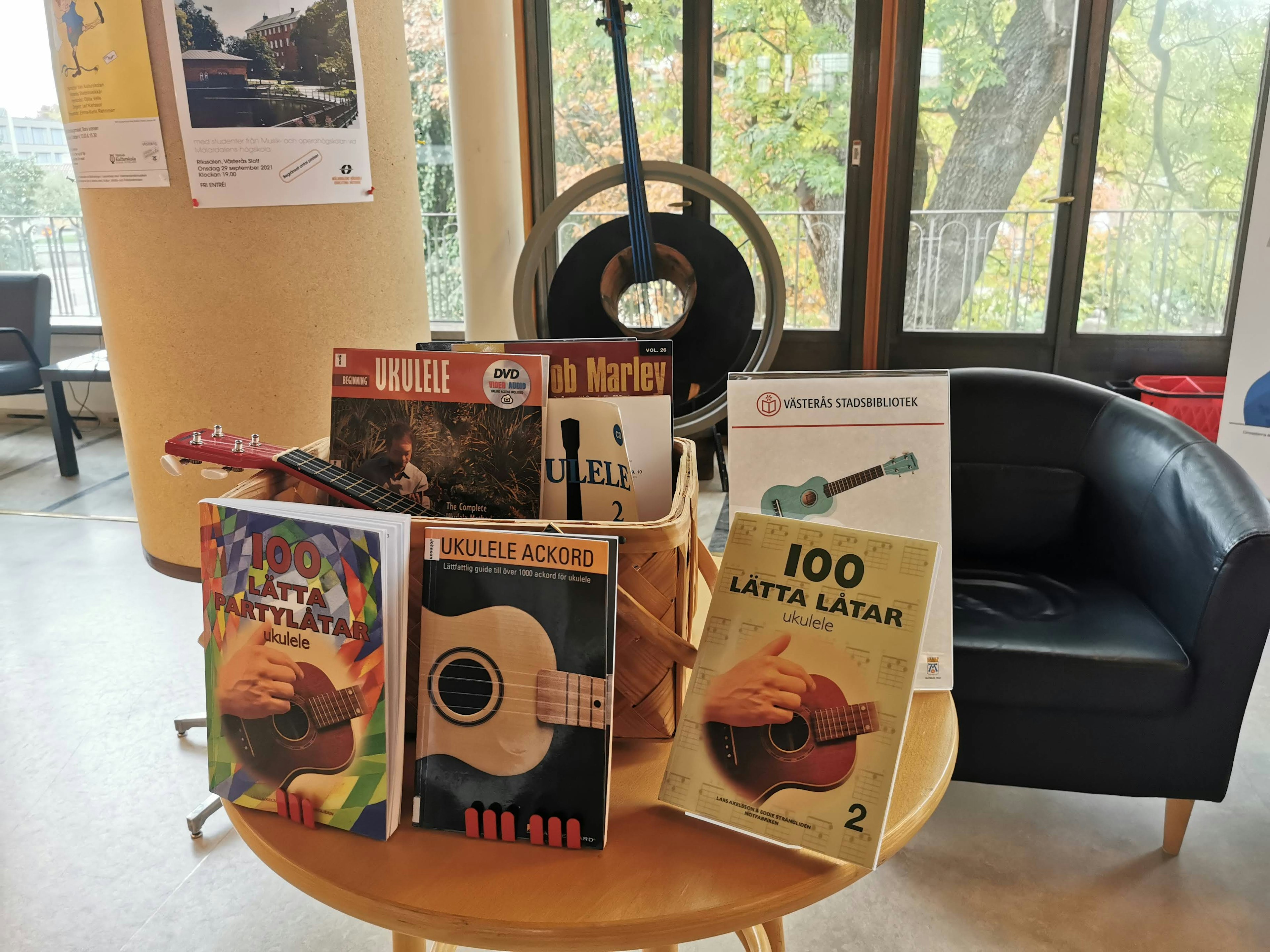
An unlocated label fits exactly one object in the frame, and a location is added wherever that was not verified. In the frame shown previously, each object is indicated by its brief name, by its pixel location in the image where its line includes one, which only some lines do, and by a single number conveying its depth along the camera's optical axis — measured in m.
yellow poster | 1.67
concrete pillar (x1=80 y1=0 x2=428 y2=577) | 1.78
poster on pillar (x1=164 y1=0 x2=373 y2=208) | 1.65
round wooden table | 0.65
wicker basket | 0.74
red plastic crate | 3.47
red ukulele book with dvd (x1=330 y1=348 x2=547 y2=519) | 0.88
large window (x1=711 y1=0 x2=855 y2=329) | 3.85
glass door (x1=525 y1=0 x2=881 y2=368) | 3.86
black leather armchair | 1.49
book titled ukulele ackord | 0.69
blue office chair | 4.38
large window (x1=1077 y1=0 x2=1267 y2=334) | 3.59
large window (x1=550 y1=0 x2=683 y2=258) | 3.94
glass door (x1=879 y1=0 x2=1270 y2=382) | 3.63
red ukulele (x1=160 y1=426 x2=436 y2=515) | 0.84
